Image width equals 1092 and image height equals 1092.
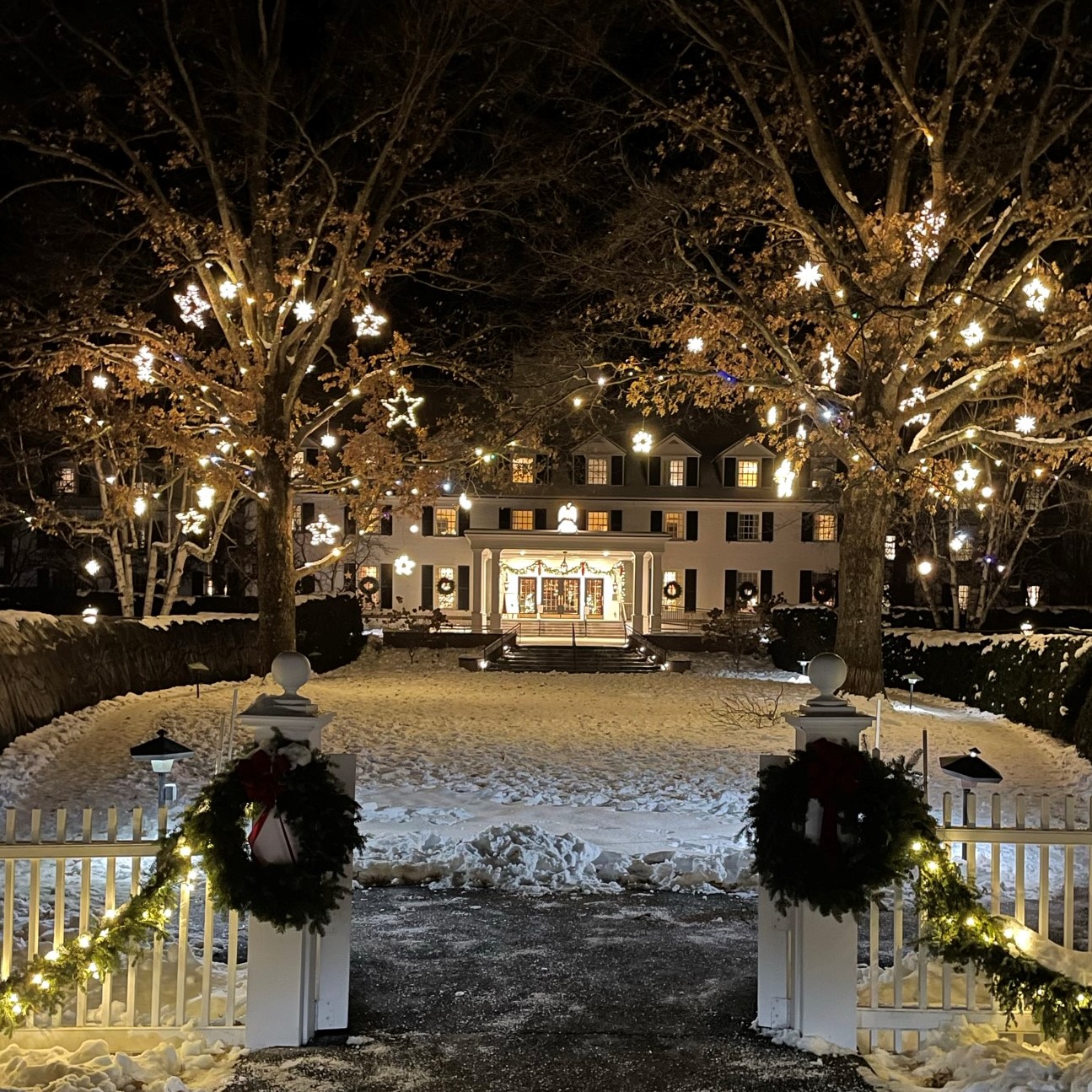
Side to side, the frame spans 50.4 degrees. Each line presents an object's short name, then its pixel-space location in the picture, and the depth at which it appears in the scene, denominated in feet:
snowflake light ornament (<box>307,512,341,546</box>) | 104.73
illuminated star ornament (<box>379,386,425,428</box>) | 87.76
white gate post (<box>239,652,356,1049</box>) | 18.22
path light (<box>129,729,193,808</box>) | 25.95
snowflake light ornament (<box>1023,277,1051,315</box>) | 67.87
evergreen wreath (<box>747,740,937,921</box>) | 18.26
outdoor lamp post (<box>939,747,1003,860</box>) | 26.78
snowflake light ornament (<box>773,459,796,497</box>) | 67.15
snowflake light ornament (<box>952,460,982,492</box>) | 70.64
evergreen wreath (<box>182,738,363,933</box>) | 18.08
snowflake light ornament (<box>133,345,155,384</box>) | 76.07
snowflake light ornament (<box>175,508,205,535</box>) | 87.56
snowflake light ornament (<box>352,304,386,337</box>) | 80.48
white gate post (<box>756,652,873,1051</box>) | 18.43
